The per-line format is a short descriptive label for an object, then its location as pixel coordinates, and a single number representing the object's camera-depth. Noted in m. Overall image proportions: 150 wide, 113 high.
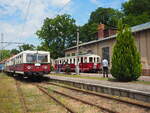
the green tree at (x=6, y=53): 112.30
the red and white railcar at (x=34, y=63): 16.89
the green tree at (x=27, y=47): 70.06
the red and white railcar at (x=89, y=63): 26.77
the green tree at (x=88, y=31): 53.56
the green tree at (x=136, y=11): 43.01
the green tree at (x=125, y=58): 12.64
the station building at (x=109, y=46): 19.19
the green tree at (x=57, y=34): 50.05
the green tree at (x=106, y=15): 56.28
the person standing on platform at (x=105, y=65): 16.64
